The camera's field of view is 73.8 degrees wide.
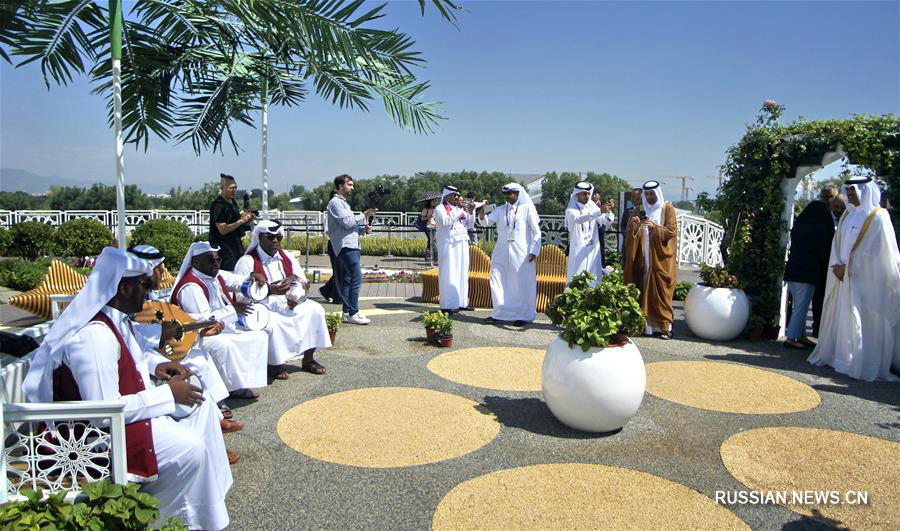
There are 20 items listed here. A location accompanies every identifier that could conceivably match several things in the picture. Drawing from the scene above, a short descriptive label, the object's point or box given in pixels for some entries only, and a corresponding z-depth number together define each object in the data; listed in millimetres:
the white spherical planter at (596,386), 4586
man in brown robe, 8320
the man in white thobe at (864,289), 6449
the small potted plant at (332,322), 7281
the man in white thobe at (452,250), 9656
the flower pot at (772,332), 8359
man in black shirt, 6953
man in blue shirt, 8273
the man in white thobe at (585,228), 8992
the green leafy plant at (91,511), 2365
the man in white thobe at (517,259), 9180
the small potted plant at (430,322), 7617
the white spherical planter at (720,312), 8094
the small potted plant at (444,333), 7594
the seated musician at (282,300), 5746
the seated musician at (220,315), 4844
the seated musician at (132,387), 2787
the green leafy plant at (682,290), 11382
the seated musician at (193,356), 3553
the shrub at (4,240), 14409
